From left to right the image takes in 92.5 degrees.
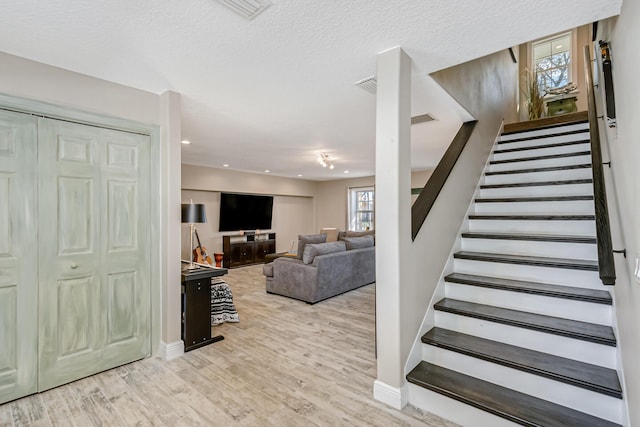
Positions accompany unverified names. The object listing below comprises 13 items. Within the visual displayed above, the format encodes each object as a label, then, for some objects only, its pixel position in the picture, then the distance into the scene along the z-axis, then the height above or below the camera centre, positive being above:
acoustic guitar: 6.60 -0.87
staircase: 1.73 -0.73
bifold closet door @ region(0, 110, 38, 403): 2.12 -0.28
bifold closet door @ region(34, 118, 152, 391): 2.30 -0.27
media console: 7.61 -0.86
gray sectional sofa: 4.57 -0.88
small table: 2.94 -0.89
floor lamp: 3.06 +0.03
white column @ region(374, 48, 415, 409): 2.01 +0.00
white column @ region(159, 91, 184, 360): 2.78 -0.12
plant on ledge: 5.31 +2.13
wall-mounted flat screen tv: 7.81 +0.10
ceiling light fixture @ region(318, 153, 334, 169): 5.79 +1.09
